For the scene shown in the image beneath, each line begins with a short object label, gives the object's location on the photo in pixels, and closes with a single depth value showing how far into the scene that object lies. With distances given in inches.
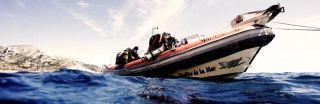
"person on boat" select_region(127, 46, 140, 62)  398.3
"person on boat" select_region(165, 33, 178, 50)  339.3
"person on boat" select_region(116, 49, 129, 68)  401.7
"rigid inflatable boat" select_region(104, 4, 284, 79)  277.9
